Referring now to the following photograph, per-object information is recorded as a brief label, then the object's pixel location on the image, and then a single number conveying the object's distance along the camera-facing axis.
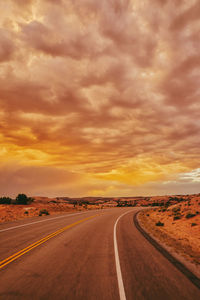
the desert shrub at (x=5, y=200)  43.57
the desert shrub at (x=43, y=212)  31.08
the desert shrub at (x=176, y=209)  32.60
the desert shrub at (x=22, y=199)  45.16
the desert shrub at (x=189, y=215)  23.42
